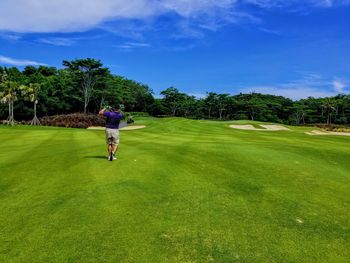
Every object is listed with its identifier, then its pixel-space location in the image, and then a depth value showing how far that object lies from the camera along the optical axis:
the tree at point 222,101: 104.38
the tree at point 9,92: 52.34
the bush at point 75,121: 53.94
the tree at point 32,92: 56.03
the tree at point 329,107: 95.79
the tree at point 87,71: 68.44
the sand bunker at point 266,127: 48.69
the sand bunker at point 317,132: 43.30
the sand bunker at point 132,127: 43.97
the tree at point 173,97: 103.69
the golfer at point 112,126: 12.84
